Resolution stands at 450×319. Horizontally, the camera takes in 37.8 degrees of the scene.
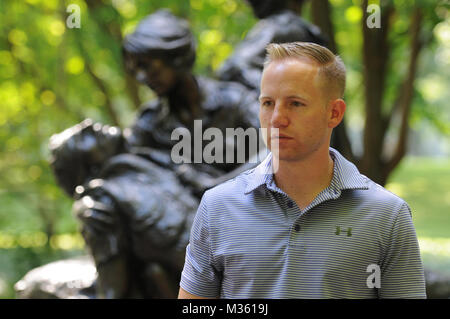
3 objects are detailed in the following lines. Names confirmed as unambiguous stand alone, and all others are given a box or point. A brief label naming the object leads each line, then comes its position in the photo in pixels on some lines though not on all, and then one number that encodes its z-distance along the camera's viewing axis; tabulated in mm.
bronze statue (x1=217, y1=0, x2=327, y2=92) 5188
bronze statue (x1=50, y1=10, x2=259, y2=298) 4113
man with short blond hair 1672
